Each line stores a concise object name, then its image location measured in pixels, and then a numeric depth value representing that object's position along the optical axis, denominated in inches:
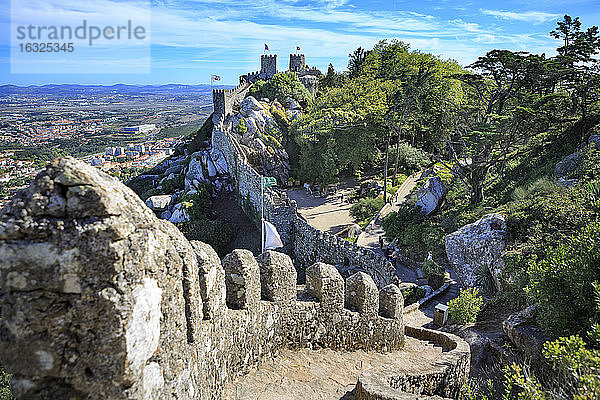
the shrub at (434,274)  580.4
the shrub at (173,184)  1289.4
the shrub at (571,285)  238.1
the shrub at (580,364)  145.4
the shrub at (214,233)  911.7
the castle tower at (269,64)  2033.7
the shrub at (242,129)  1294.3
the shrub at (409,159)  1258.6
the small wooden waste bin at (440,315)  421.4
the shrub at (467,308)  399.9
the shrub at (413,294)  537.0
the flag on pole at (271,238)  421.1
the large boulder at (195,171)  1187.9
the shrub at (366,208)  956.6
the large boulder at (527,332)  268.7
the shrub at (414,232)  713.6
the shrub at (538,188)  529.0
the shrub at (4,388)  433.4
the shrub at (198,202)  1031.0
